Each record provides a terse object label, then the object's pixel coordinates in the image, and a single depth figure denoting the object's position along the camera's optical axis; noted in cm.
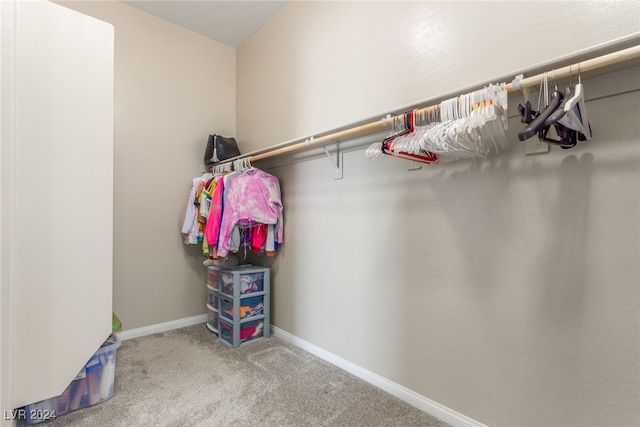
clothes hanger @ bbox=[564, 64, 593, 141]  93
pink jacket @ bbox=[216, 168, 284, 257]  231
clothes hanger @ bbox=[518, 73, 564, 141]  97
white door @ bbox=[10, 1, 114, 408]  126
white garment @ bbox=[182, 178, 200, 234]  276
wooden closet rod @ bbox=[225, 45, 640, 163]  99
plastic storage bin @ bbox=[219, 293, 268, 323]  239
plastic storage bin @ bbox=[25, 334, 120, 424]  155
